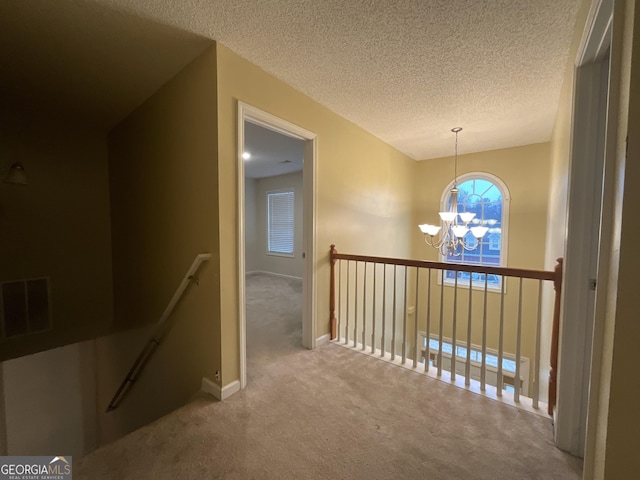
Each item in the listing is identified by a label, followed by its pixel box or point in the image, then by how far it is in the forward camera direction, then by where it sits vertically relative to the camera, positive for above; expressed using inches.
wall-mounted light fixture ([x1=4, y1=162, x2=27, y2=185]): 98.5 +19.3
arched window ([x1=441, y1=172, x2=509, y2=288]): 162.2 +12.6
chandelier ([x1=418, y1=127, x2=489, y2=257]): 103.2 +1.3
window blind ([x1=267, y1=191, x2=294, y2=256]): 236.5 +6.0
